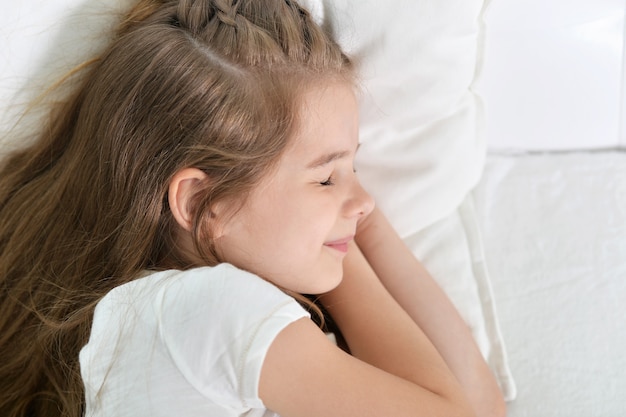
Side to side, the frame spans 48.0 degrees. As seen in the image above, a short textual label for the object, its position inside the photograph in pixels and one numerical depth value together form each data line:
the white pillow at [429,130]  0.99
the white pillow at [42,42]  0.97
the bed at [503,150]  0.98
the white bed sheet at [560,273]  0.97
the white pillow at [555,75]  1.17
